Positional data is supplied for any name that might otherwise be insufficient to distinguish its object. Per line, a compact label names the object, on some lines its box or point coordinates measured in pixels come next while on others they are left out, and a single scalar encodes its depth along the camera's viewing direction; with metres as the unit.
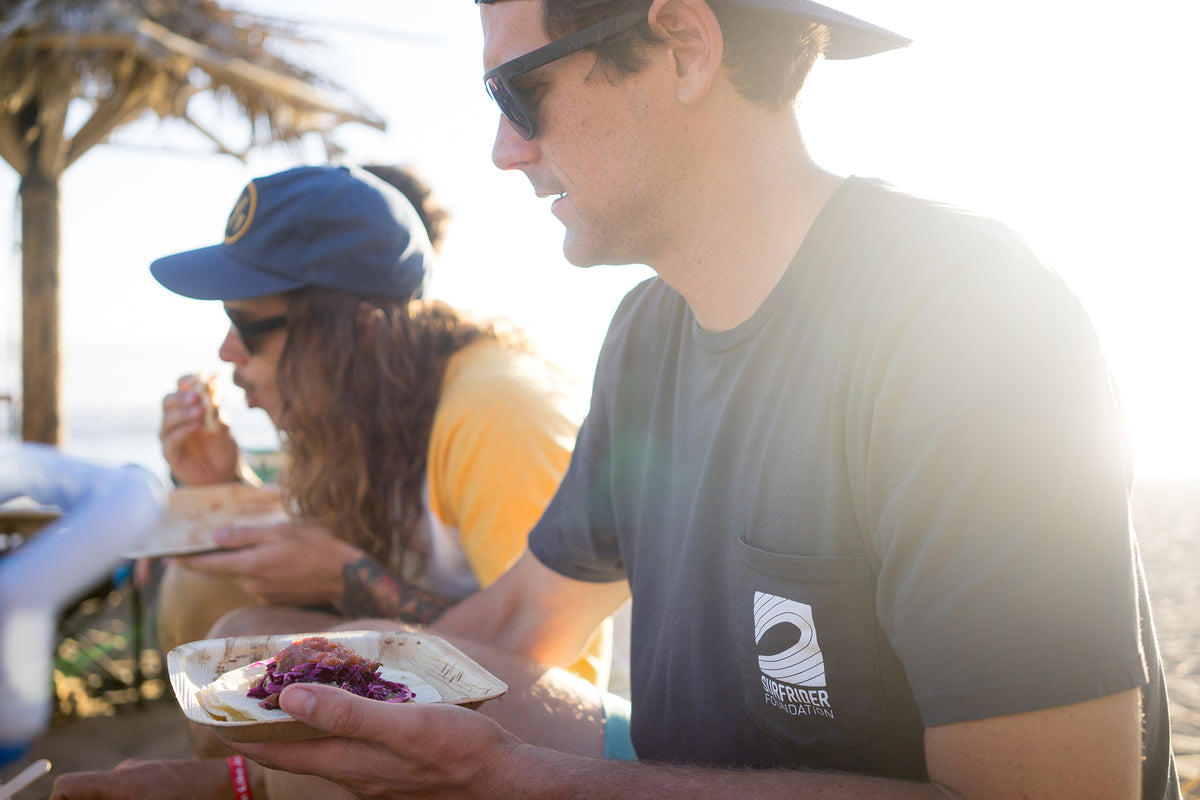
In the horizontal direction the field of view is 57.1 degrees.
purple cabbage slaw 0.60
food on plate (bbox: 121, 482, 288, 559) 1.00
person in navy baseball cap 0.97
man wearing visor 0.48
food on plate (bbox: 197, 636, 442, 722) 0.58
